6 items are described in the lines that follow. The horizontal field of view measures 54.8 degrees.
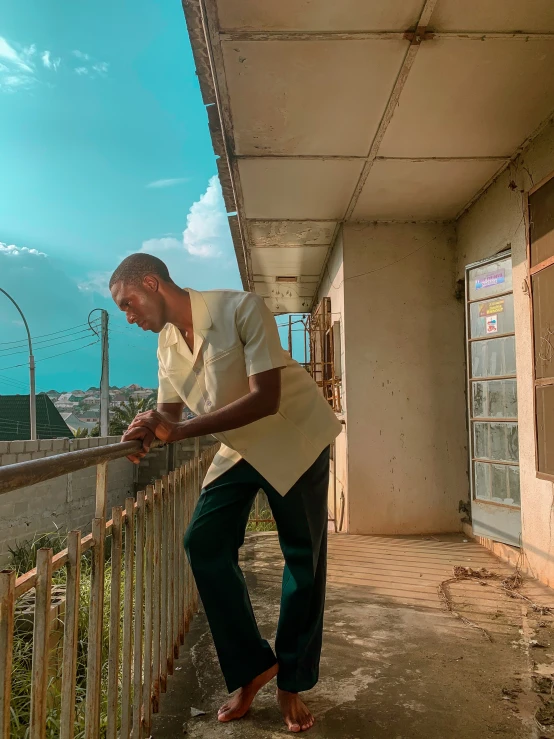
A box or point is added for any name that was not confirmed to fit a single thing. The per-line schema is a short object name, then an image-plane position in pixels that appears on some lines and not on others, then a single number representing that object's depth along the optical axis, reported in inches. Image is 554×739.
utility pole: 975.0
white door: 145.0
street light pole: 704.6
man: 62.4
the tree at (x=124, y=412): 1101.7
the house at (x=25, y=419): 1228.5
